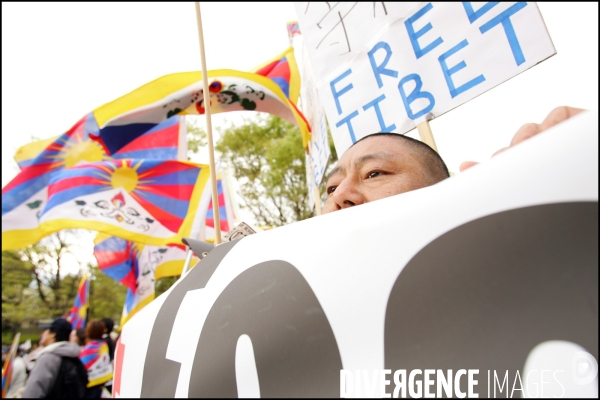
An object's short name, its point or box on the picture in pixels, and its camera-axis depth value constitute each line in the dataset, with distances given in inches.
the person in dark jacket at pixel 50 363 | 115.6
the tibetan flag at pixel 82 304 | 349.4
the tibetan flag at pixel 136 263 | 240.5
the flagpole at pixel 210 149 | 58.9
